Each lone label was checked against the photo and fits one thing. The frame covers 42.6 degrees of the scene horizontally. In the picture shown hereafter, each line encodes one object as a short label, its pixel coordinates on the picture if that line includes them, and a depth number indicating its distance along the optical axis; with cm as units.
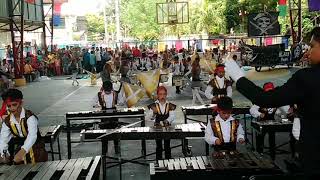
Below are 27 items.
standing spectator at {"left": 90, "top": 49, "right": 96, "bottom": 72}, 2531
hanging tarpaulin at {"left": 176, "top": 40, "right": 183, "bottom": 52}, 3265
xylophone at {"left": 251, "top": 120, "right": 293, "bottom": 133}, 652
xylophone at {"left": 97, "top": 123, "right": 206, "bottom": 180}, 612
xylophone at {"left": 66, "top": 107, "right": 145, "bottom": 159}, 790
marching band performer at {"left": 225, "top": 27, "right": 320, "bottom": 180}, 278
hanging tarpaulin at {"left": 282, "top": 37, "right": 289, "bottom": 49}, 2568
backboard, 2401
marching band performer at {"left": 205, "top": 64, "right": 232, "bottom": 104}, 903
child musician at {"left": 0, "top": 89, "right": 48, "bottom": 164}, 514
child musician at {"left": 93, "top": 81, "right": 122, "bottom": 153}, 842
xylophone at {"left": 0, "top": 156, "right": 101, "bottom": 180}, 441
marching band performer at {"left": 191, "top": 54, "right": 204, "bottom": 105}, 1350
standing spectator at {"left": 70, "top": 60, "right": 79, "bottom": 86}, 2521
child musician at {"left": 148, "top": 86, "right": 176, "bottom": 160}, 701
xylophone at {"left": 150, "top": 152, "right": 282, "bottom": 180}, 441
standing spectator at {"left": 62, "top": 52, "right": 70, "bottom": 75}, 2954
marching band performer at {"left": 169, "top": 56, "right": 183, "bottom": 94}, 1820
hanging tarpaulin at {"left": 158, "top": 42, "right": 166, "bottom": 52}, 3358
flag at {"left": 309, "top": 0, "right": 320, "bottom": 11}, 1298
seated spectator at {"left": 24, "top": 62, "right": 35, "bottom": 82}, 2473
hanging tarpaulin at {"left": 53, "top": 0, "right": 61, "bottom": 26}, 3367
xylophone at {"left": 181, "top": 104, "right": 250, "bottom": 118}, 807
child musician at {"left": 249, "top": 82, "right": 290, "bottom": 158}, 693
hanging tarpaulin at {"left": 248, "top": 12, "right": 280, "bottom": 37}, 2213
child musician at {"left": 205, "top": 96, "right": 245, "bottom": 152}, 546
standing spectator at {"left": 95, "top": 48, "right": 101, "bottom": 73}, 2470
